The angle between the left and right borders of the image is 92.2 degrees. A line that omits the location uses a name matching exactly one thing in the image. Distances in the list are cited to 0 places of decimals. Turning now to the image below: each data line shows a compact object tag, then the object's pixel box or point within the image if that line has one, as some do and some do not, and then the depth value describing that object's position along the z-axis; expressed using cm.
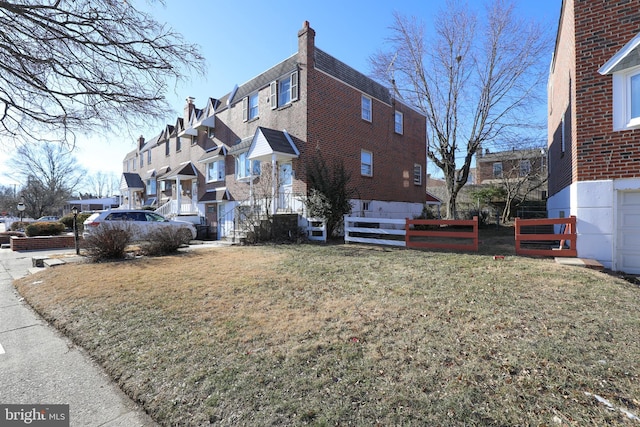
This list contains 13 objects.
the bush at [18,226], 2503
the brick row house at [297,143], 1431
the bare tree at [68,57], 511
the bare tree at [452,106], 1564
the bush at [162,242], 1048
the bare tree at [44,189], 4184
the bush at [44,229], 1775
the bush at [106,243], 959
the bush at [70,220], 2357
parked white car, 1266
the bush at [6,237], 1814
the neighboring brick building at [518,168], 2338
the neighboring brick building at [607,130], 667
